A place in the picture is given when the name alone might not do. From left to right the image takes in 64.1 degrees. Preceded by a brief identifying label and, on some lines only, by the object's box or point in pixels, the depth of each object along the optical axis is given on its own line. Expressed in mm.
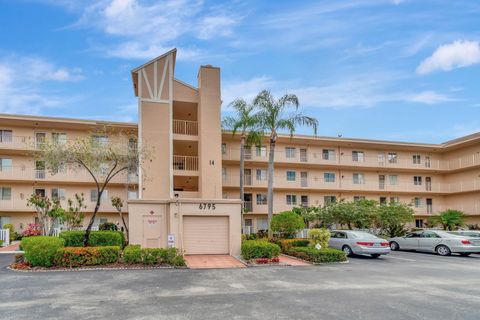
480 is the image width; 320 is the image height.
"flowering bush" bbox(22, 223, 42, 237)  24628
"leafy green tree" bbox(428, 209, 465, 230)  32812
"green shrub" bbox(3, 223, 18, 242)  26712
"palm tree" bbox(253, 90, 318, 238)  26062
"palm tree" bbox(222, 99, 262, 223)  27761
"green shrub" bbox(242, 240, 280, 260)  17344
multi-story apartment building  20125
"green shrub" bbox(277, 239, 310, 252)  21000
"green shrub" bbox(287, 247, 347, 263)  17734
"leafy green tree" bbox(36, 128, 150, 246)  18548
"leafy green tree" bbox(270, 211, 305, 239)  22547
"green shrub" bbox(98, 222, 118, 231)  25992
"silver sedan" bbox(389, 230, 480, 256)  21594
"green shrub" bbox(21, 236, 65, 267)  14719
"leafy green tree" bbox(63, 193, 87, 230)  23906
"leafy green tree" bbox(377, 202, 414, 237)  28828
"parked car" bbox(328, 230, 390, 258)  19781
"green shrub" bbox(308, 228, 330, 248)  18906
